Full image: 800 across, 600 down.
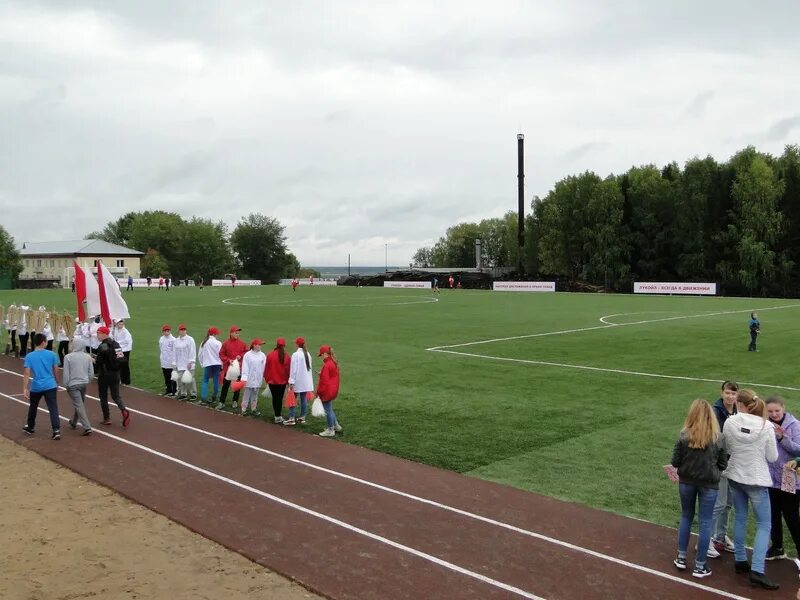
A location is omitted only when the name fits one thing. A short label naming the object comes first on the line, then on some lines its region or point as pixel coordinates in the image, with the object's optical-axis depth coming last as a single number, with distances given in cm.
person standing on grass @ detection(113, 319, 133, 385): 1702
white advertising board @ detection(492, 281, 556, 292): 7556
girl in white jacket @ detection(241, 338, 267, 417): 1423
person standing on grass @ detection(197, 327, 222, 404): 1554
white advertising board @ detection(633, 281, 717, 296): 6725
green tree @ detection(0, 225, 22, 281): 11044
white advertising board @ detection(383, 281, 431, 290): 8839
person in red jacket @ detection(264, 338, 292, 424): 1390
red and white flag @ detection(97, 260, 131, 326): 1734
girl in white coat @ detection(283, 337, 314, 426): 1345
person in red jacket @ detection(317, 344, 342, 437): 1241
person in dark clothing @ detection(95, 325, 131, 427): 1320
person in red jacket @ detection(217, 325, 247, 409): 1531
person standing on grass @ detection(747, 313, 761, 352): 2344
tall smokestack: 9700
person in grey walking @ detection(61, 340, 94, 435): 1241
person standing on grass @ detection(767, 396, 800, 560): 698
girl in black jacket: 687
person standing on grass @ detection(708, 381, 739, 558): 757
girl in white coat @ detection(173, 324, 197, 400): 1588
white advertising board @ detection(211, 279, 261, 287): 10252
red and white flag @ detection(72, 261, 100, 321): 1800
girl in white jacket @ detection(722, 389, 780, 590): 679
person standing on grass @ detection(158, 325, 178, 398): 1627
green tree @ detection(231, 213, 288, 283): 13325
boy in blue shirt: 1218
